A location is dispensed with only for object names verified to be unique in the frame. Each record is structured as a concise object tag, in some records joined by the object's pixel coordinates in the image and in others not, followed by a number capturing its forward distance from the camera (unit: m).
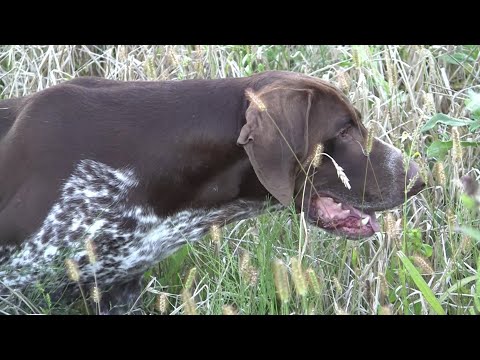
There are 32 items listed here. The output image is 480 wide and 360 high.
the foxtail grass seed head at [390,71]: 4.28
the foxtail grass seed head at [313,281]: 2.75
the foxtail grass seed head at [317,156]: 3.18
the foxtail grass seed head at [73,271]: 2.86
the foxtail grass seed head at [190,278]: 2.88
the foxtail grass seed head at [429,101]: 3.47
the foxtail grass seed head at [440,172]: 3.25
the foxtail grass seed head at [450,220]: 3.30
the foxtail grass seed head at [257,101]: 3.14
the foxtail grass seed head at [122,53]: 4.89
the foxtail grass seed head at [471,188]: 2.47
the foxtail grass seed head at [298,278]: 2.61
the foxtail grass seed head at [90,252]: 2.88
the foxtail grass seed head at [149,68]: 4.28
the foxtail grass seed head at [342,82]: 3.68
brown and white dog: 3.35
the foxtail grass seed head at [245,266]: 2.88
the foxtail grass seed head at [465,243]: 3.27
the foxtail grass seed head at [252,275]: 2.93
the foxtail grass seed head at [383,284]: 3.04
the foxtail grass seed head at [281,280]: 2.61
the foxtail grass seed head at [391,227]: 3.02
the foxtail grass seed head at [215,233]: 3.14
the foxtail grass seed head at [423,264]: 2.95
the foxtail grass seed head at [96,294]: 2.83
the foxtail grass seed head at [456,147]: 3.16
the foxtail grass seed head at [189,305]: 2.66
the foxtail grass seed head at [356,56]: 4.03
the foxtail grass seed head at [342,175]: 2.99
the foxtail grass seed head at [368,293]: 3.63
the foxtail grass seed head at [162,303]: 2.81
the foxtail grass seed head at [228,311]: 2.64
